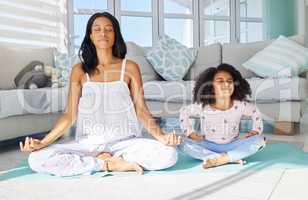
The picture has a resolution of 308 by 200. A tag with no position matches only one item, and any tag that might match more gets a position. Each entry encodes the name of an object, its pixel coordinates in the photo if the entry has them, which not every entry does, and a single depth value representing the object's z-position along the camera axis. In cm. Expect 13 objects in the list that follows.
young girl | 197
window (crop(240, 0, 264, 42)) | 601
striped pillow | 303
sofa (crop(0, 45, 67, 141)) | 236
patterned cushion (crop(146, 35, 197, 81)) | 344
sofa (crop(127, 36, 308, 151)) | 277
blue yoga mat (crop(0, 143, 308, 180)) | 173
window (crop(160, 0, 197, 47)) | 554
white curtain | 412
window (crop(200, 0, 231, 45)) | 582
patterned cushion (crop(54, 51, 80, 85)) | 338
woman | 172
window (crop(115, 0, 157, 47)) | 527
